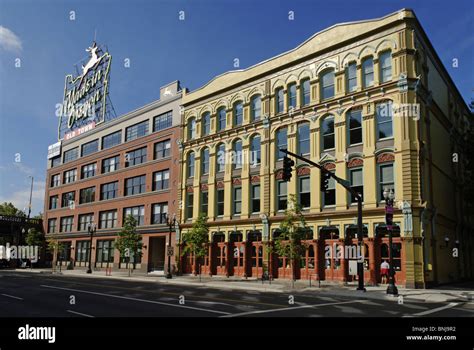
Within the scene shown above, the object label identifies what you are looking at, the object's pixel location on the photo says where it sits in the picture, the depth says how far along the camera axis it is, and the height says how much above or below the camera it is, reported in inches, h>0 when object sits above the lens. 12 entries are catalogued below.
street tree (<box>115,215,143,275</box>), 1572.3 +8.7
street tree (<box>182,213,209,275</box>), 1343.5 +19.9
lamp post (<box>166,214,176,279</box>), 1403.8 +64.3
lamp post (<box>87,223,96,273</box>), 1779.0 +56.4
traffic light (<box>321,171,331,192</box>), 817.7 +124.0
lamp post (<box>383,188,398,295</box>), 816.9 +42.8
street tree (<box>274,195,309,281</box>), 1077.8 +22.6
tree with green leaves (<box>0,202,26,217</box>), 3467.0 +252.2
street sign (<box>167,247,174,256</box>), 1442.4 -27.3
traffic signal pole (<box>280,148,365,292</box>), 886.4 +3.0
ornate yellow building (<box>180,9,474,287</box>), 1056.2 +265.7
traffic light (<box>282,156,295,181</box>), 784.0 +140.4
